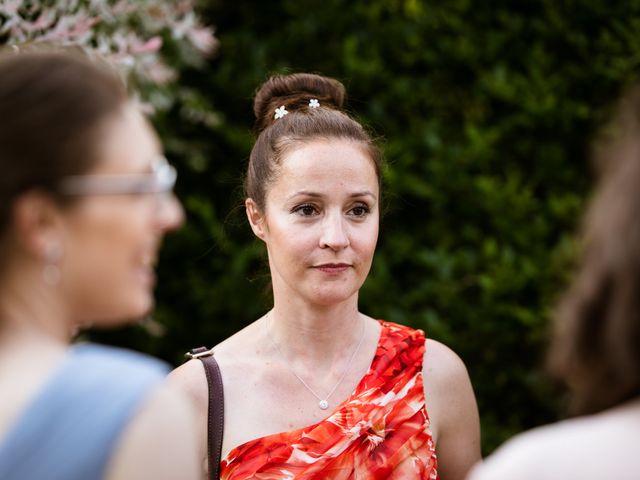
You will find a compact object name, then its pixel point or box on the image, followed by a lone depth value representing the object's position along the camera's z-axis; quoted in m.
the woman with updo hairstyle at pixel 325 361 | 4.04
